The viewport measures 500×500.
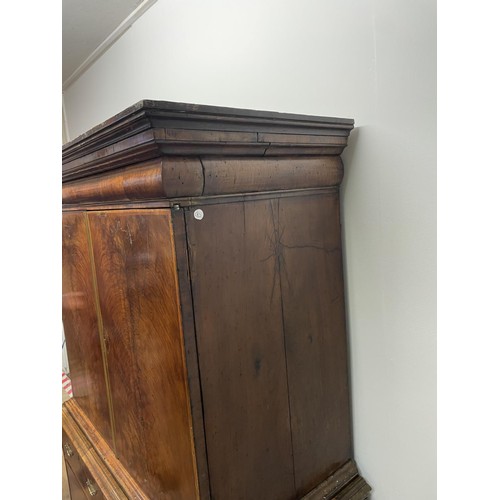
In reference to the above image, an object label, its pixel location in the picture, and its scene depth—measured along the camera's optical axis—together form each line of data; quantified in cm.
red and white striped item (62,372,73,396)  249
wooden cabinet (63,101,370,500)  65
